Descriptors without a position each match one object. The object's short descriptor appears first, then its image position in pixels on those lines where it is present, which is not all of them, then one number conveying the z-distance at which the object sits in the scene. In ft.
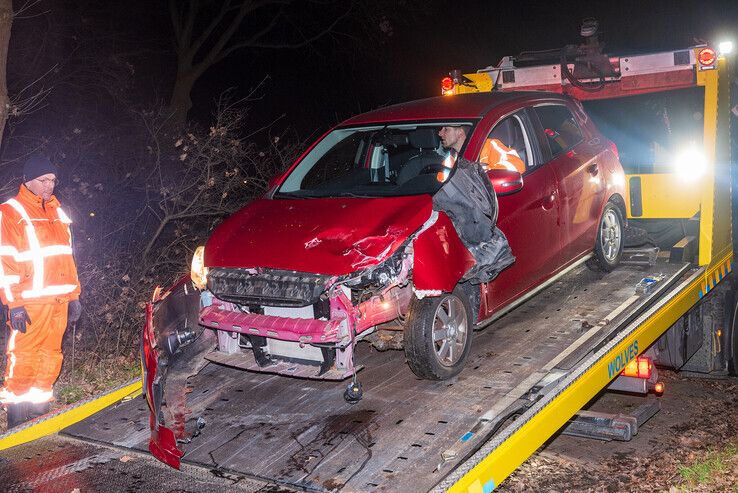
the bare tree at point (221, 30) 54.80
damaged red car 14.47
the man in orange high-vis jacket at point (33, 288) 17.42
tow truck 12.79
